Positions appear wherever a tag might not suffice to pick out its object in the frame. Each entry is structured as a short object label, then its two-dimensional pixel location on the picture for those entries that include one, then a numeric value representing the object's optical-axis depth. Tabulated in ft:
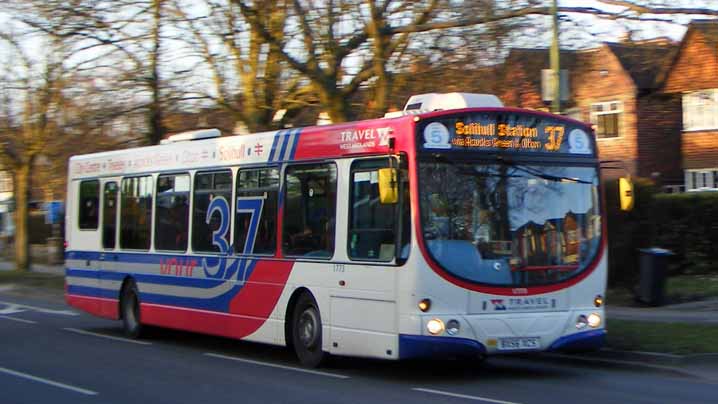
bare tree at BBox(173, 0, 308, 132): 68.08
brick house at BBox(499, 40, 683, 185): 62.39
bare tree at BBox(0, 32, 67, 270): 96.89
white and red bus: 36.63
